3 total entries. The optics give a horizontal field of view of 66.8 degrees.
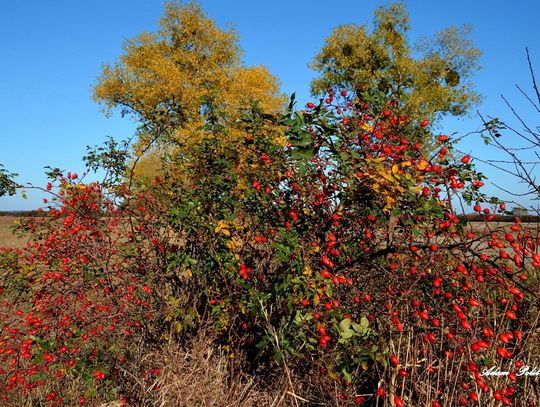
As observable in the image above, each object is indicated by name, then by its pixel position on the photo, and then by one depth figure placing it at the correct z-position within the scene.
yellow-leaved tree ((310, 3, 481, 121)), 23.27
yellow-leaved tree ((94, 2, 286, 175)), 20.05
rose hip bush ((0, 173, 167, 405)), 3.80
